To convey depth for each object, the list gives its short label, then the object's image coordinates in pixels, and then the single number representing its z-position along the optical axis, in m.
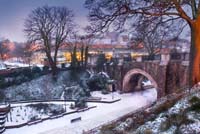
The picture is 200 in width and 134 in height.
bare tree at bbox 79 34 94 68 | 28.41
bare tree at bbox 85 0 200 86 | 6.56
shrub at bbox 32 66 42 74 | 24.96
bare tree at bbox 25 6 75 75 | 24.58
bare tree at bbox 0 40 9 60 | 36.99
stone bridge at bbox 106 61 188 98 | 16.94
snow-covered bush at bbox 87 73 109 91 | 22.98
